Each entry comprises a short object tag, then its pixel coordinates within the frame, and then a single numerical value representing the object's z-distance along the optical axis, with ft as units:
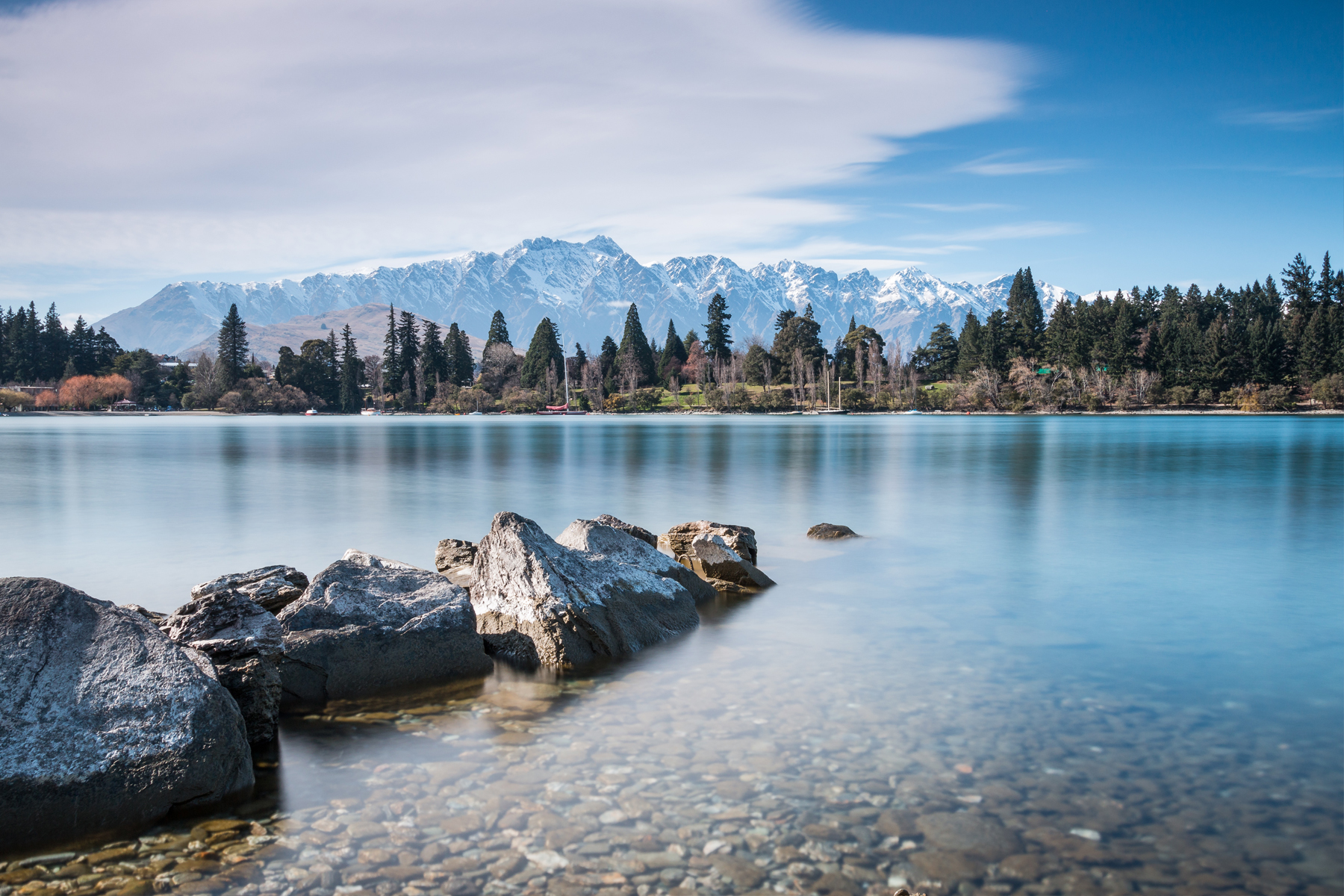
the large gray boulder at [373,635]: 25.36
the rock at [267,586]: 31.04
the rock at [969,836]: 16.42
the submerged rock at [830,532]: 57.62
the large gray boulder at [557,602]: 28.73
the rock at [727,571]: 40.83
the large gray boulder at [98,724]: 16.53
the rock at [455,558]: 40.75
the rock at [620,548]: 34.71
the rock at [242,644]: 21.81
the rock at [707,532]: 44.39
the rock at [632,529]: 43.57
